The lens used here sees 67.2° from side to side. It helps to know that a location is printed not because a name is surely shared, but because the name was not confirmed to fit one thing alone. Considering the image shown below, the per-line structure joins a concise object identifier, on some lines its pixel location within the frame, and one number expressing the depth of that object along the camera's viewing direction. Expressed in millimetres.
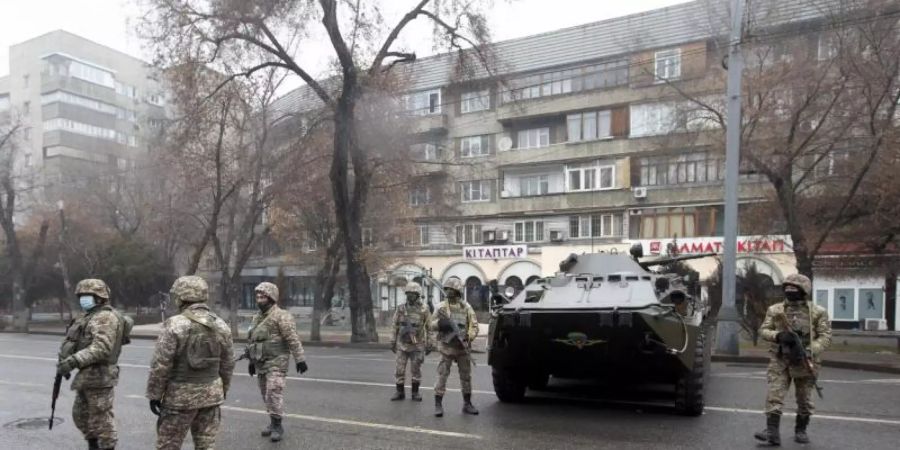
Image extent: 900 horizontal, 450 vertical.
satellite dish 37812
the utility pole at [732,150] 14906
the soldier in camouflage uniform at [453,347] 8305
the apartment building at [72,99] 55656
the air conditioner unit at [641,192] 32938
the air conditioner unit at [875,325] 29938
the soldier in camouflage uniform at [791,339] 6703
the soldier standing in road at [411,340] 9461
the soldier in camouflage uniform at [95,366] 5875
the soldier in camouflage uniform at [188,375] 4836
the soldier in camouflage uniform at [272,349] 7195
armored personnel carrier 7648
